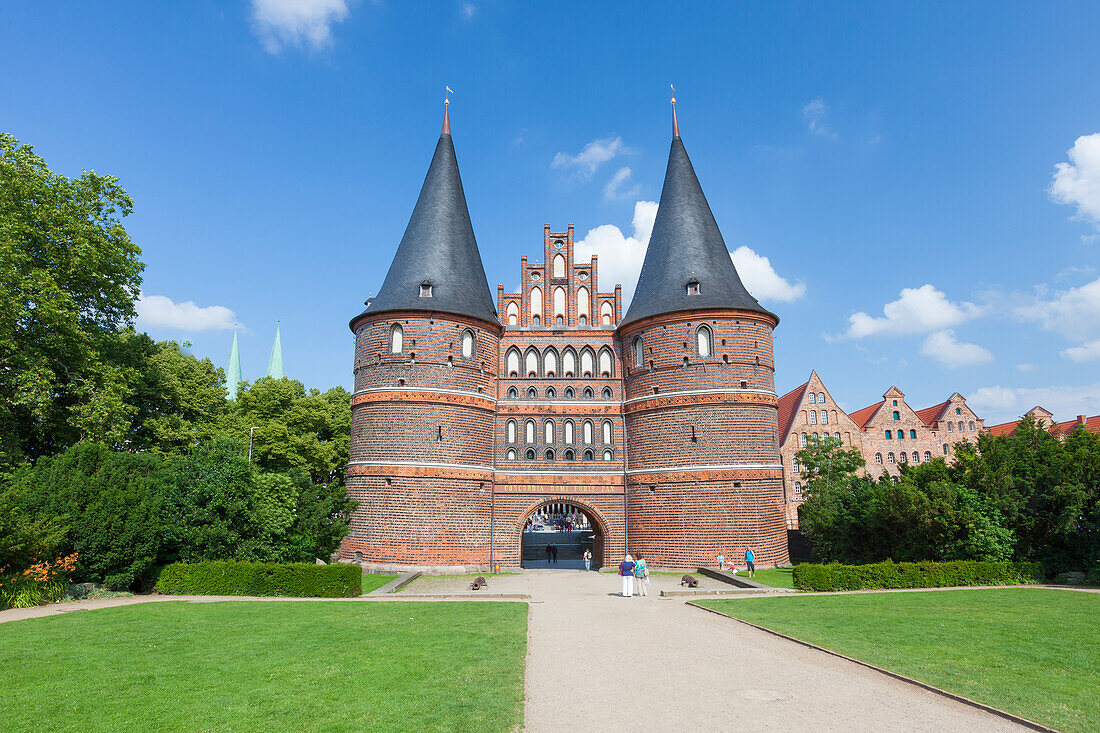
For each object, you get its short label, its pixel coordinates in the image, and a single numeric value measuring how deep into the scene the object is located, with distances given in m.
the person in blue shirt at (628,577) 20.95
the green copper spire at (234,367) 83.61
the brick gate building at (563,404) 27.70
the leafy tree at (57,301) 21.80
